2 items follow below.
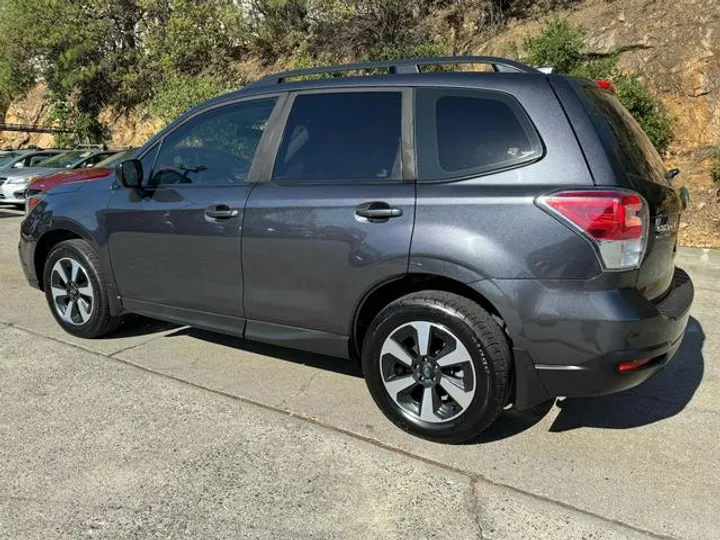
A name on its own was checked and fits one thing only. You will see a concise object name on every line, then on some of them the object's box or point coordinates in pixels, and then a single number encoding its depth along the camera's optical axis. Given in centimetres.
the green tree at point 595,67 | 1007
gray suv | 280
